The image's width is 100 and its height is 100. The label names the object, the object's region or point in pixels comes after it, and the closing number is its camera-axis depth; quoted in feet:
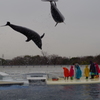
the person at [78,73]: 77.10
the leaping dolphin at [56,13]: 44.11
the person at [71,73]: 76.82
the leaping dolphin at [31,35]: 46.24
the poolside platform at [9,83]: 69.72
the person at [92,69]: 78.43
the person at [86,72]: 77.78
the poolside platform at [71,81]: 69.10
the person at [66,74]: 77.66
